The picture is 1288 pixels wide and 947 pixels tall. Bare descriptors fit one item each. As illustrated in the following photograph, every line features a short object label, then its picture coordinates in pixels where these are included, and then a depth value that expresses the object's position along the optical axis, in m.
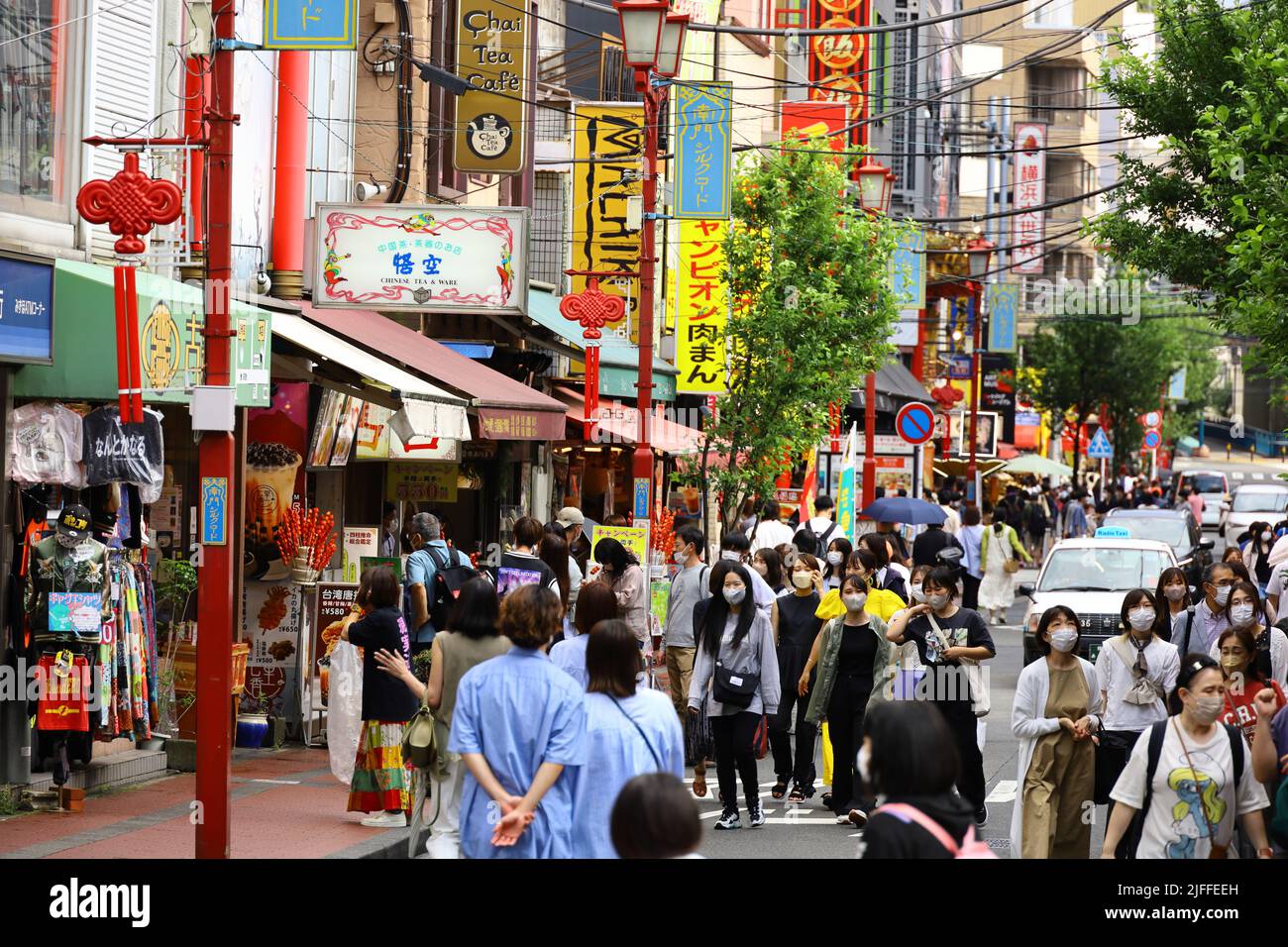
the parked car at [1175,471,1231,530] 62.59
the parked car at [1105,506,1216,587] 30.35
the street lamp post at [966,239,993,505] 46.75
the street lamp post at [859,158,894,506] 30.70
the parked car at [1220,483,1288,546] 45.78
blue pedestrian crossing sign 54.94
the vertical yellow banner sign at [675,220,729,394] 27.22
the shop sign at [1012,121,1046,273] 62.91
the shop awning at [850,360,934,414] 38.72
